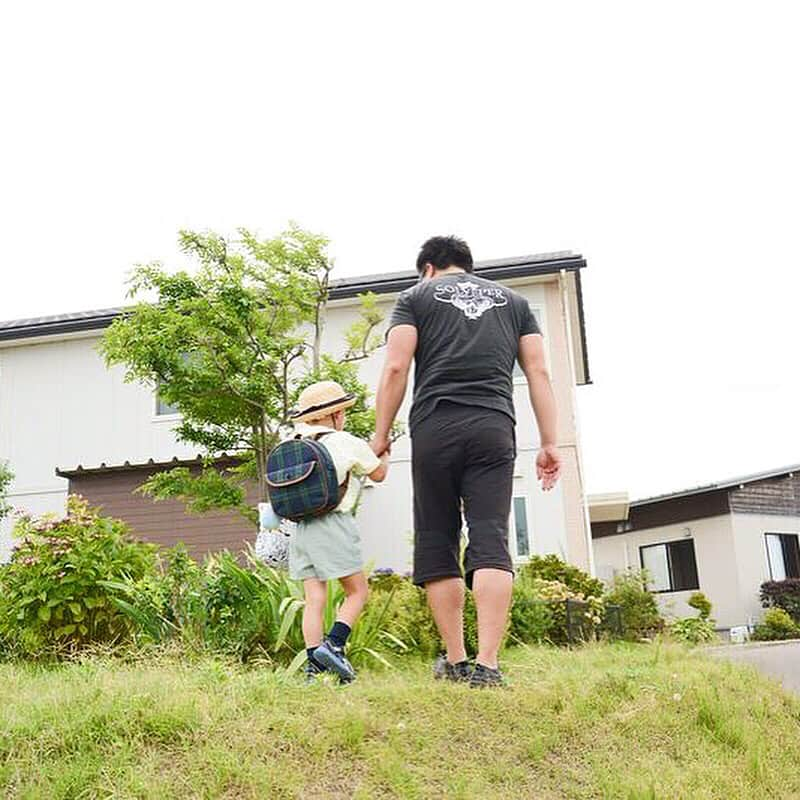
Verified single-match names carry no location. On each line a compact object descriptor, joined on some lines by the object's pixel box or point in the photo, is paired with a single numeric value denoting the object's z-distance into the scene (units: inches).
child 175.6
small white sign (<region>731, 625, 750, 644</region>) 719.0
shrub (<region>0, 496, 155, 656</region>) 234.5
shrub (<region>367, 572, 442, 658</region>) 236.5
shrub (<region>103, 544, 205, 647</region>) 213.9
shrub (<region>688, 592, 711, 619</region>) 785.6
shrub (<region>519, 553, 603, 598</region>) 421.1
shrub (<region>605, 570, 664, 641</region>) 503.4
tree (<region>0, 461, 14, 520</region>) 676.1
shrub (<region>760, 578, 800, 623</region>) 837.8
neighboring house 896.9
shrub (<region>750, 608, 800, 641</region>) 743.7
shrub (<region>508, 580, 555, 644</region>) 289.0
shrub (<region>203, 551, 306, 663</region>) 205.9
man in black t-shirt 167.3
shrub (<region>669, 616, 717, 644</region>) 452.8
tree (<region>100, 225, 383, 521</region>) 466.6
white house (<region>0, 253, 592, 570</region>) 642.8
